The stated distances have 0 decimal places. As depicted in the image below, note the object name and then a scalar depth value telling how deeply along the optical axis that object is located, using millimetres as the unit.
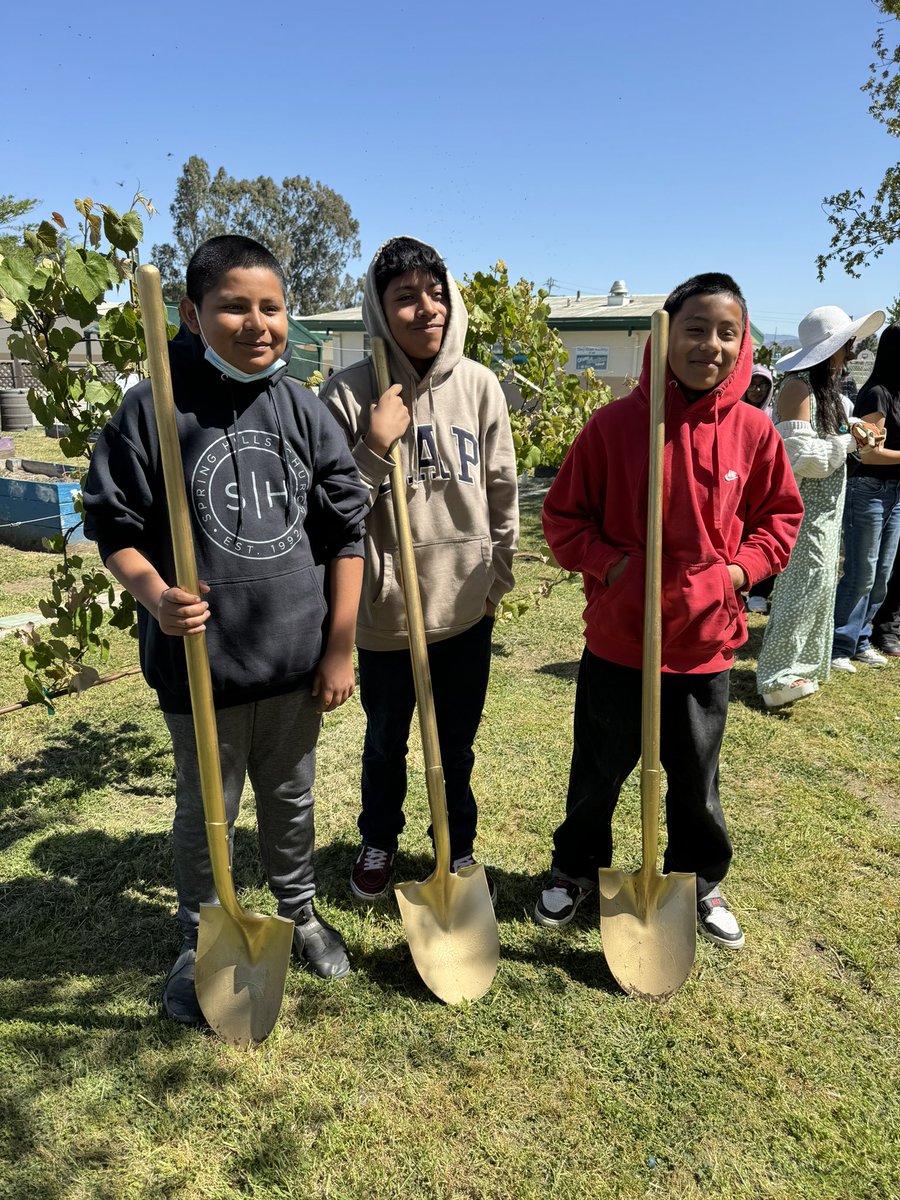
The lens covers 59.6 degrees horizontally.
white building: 17750
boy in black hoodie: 1835
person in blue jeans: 4602
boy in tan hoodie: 2213
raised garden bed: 7215
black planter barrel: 18750
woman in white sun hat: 3826
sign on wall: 18344
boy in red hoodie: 2197
